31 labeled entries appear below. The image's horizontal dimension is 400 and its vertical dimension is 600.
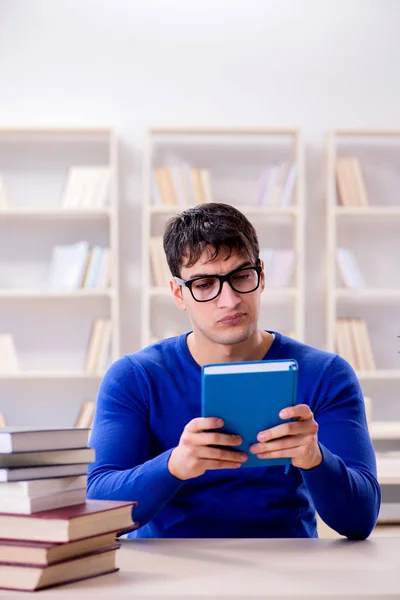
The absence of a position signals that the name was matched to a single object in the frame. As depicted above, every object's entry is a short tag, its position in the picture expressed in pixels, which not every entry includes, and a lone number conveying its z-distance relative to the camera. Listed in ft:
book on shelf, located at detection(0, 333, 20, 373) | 14.46
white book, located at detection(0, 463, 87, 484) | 4.10
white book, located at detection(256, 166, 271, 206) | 14.80
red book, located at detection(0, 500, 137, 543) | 3.93
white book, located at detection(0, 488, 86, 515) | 4.04
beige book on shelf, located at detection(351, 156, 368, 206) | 14.90
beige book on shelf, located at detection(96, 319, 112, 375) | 14.70
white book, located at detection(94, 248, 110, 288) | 14.58
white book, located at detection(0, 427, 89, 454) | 4.15
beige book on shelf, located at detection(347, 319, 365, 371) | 14.65
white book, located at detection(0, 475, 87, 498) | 4.07
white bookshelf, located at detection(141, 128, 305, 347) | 15.42
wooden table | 3.80
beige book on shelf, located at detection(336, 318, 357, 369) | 14.76
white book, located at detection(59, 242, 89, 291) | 14.49
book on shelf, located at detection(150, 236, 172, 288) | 14.67
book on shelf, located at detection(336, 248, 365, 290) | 14.83
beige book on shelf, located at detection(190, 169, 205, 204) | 14.78
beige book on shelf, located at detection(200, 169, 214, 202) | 14.78
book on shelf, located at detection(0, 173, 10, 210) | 14.56
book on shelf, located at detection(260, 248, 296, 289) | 14.69
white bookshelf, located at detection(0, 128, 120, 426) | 15.16
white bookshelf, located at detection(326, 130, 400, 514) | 15.33
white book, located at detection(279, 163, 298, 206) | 14.70
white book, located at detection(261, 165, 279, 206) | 14.75
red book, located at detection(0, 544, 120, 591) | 3.84
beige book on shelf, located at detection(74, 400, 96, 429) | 14.66
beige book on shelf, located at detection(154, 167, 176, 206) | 14.74
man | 5.37
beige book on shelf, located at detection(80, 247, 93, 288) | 14.60
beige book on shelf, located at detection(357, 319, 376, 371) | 14.67
